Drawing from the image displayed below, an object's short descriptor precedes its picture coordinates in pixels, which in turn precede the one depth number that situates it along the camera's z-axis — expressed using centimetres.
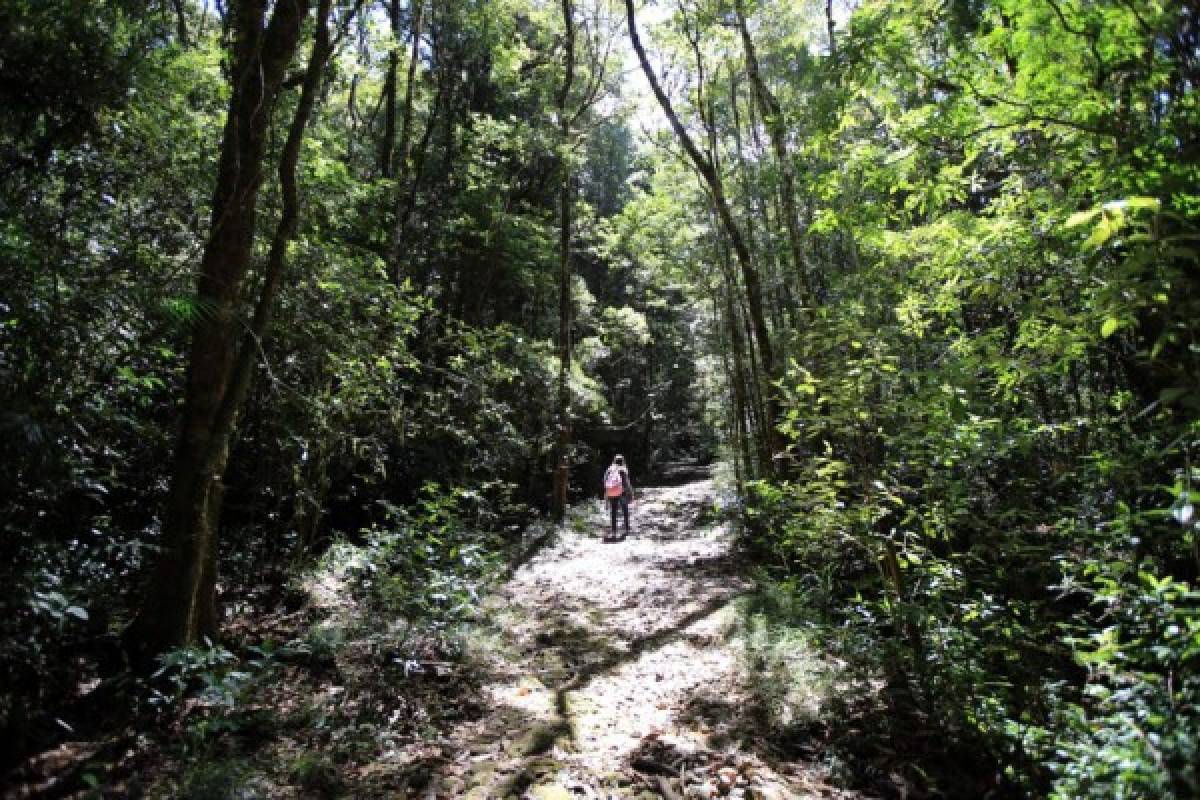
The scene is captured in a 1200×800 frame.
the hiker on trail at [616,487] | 1340
